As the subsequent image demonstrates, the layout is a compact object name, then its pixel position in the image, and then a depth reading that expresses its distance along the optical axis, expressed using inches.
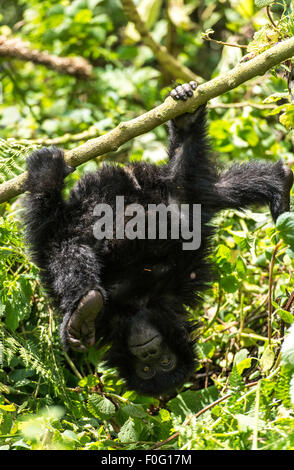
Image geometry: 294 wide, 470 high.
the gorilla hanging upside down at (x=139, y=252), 248.7
